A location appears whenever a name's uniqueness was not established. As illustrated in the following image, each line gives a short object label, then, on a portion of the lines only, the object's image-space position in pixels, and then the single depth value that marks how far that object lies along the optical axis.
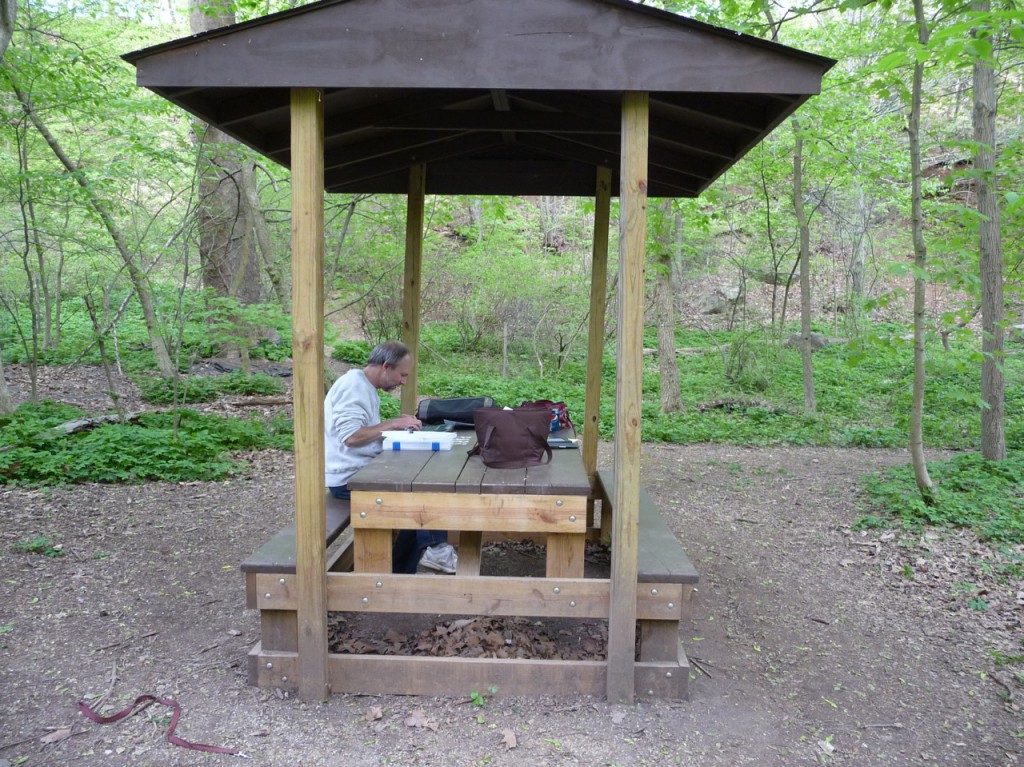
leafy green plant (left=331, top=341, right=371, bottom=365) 15.07
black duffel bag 5.15
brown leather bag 3.54
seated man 4.08
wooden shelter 2.82
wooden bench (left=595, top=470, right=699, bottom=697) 3.18
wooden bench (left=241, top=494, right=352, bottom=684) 3.15
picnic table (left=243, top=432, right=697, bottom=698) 3.21
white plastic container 4.05
